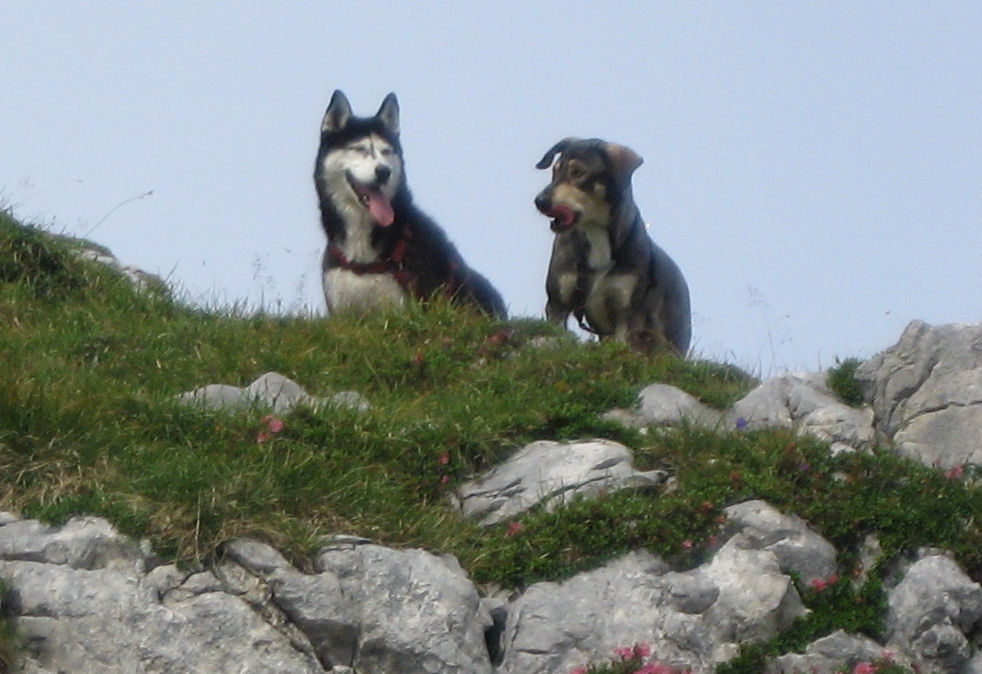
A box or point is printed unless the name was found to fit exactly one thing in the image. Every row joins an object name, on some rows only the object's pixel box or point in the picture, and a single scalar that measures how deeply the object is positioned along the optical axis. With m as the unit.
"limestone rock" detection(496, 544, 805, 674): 14.00
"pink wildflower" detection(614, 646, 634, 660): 13.81
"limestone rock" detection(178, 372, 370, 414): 16.89
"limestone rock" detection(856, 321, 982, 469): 17.39
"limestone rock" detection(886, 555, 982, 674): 14.53
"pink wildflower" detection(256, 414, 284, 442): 16.11
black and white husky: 23.89
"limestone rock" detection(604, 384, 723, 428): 17.62
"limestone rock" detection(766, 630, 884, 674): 14.17
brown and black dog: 23.20
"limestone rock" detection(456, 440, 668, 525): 15.83
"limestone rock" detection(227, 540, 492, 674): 13.61
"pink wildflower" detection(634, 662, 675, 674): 13.64
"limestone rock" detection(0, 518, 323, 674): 13.09
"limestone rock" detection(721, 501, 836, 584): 15.03
